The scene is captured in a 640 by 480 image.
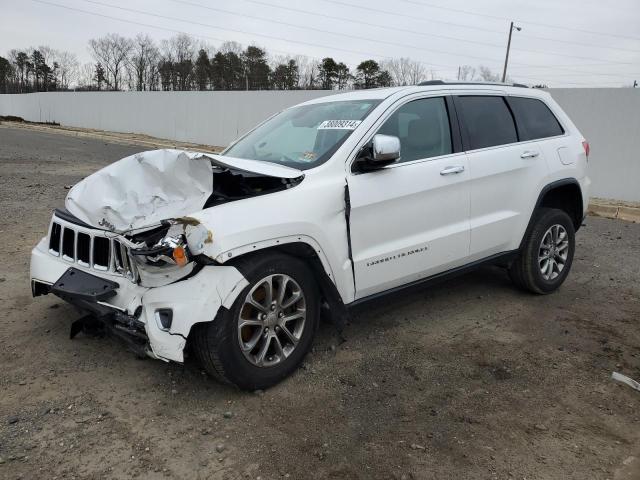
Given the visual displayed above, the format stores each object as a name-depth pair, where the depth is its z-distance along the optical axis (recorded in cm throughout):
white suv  295
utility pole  4539
